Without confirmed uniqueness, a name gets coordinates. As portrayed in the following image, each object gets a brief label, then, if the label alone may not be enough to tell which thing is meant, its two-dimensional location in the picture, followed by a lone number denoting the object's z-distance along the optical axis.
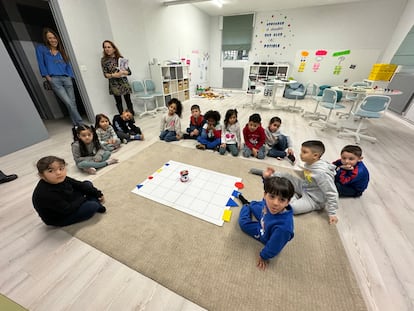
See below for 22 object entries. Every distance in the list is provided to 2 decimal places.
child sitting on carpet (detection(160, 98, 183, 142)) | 2.74
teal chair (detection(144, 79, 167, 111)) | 4.06
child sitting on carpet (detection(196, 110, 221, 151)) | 2.51
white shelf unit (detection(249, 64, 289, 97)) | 6.49
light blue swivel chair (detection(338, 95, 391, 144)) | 2.56
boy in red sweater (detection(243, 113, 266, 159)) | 2.29
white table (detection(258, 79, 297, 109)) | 4.31
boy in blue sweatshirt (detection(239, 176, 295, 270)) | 0.92
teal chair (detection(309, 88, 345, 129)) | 3.18
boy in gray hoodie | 1.36
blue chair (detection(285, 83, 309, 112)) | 5.61
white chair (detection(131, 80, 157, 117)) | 3.78
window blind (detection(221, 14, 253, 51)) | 6.48
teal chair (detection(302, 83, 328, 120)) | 3.98
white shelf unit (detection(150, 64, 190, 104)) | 4.22
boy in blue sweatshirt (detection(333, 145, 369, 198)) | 1.53
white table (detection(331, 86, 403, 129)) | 2.98
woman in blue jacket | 2.60
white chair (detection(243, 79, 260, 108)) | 4.77
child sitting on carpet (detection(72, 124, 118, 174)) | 1.95
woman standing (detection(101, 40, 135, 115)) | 3.00
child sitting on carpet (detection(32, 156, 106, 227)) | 1.11
